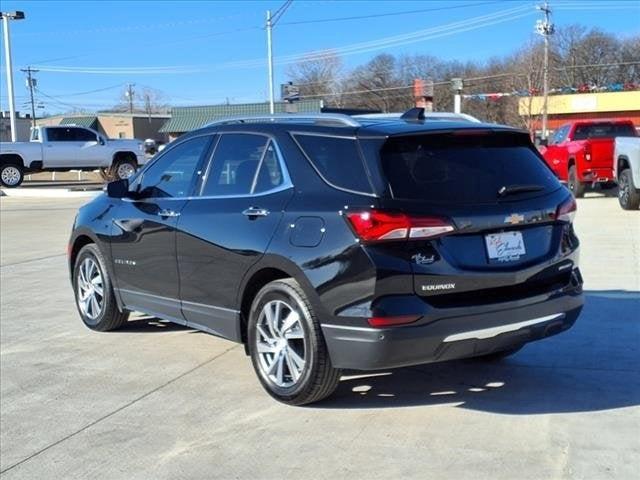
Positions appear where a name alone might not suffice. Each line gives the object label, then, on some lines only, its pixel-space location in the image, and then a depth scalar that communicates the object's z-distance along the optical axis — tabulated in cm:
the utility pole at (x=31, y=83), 9276
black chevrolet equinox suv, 416
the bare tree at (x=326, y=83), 8224
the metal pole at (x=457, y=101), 3641
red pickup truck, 1750
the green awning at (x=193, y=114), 7406
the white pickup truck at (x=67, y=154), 2816
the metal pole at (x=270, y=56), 3856
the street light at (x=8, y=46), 3325
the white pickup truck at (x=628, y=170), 1401
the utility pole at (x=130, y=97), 12861
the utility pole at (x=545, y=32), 5722
